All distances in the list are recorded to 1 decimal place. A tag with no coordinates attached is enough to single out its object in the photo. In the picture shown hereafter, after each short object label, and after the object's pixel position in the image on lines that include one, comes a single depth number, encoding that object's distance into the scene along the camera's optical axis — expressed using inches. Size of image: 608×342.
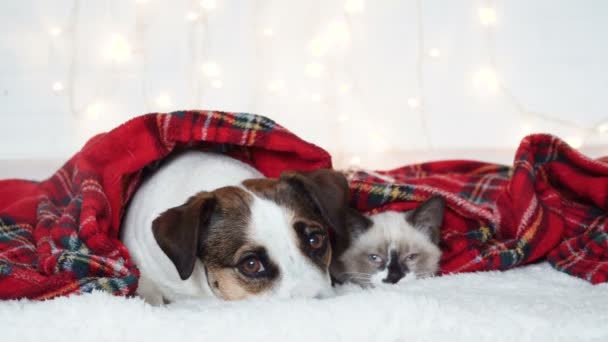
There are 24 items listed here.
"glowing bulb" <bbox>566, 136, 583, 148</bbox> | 130.2
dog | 57.7
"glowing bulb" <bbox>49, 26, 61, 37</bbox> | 120.3
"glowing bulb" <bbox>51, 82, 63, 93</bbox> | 121.6
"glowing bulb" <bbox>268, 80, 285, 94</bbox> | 126.4
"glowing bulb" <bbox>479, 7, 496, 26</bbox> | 126.3
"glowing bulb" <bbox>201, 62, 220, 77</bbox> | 124.0
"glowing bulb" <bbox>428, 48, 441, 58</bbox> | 127.6
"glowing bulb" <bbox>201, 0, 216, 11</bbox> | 121.8
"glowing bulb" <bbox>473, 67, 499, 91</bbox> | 129.2
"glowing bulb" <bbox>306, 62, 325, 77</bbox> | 126.6
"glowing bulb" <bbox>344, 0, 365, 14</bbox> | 124.6
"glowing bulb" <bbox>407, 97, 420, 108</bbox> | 130.0
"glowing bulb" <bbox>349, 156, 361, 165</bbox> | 132.7
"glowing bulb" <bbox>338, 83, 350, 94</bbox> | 128.6
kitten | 72.4
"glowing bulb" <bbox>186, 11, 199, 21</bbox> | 122.1
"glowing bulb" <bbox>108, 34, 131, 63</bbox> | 121.5
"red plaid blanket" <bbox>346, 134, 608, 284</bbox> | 72.6
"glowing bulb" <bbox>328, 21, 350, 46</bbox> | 125.6
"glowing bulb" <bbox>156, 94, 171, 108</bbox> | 123.6
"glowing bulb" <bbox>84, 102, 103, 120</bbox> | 123.0
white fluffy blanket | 47.5
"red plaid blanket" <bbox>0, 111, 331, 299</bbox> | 59.6
